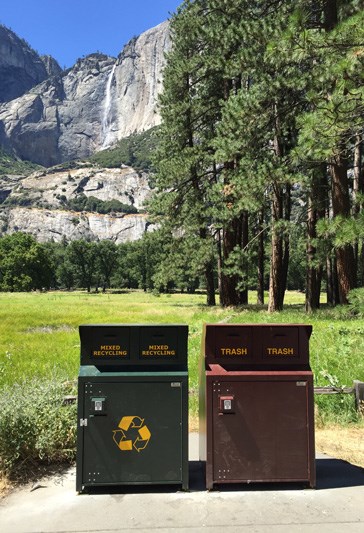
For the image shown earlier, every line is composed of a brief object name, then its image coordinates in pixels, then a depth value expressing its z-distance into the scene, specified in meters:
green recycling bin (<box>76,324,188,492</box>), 4.32
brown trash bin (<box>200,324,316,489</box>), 4.38
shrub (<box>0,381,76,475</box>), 4.75
